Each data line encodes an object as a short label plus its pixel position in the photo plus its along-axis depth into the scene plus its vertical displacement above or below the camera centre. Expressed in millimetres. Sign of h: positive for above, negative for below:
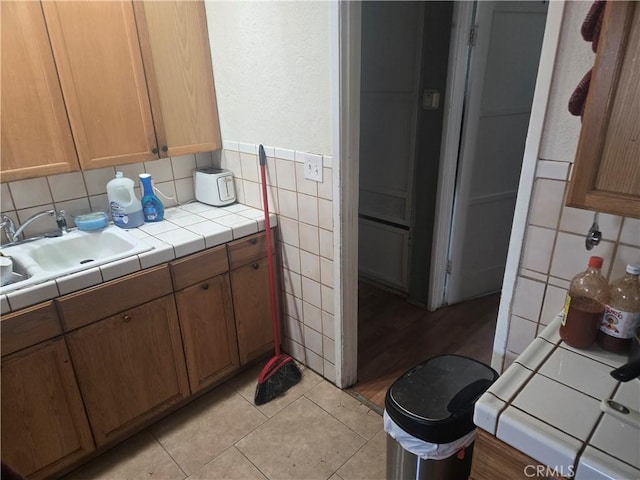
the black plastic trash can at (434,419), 1222 -953
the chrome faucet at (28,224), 1665 -512
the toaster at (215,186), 2092 -465
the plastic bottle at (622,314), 931 -502
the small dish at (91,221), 1790 -529
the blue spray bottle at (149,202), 1923 -486
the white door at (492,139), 2188 -290
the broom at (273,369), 1920 -1345
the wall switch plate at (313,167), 1718 -310
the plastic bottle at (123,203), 1846 -468
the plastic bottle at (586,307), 965 -502
